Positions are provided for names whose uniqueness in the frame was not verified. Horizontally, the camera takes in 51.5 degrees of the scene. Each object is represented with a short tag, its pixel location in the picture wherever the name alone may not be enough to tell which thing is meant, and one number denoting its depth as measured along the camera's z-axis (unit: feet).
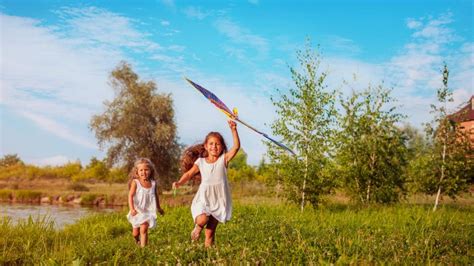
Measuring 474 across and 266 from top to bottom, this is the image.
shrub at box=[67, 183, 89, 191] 120.47
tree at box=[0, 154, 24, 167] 169.48
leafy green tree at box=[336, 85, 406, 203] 61.00
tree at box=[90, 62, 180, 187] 113.70
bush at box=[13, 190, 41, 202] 102.62
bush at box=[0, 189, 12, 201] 104.06
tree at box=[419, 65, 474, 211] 63.00
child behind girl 28.68
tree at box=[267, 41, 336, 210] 57.57
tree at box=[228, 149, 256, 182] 136.05
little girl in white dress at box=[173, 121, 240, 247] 25.00
